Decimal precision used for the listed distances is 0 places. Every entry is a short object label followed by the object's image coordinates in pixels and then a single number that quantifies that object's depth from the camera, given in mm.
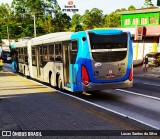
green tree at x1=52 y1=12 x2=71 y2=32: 94806
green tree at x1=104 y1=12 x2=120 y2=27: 94750
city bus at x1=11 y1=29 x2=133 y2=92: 13508
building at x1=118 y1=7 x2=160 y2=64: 42259
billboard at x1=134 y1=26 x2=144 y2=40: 42594
